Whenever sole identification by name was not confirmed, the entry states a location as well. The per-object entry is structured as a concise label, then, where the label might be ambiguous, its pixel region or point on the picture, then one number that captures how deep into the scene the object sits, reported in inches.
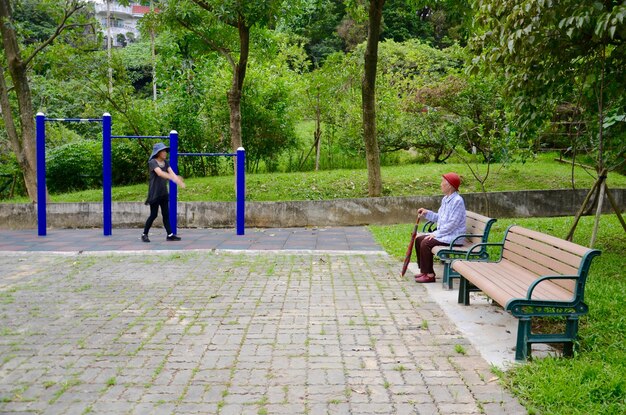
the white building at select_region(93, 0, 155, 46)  2667.3
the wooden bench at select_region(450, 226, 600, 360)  175.8
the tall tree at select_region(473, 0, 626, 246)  266.1
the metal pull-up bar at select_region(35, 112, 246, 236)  456.4
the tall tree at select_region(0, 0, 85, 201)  534.3
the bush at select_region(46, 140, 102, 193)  695.1
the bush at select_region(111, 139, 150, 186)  681.0
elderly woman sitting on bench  286.7
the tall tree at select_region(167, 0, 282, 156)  470.0
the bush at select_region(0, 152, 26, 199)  703.7
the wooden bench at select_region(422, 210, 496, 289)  271.0
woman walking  422.9
